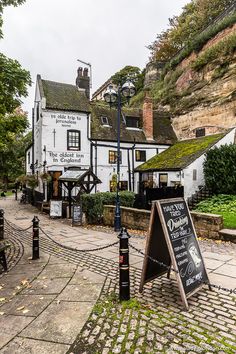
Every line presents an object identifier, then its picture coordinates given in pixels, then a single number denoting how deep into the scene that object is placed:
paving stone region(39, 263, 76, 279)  5.49
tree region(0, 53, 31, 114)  9.01
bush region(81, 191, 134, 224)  12.17
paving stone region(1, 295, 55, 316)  3.96
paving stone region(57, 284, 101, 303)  4.34
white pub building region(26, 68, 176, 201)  20.05
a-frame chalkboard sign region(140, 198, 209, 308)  4.19
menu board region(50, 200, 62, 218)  14.86
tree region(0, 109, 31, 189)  9.32
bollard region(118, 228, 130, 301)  4.20
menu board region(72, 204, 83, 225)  12.11
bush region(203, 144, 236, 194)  16.89
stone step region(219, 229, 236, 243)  8.05
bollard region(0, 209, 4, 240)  8.63
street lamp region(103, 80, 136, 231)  9.72
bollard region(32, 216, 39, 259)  6.86
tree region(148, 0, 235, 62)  32.97
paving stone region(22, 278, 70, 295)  4.68
